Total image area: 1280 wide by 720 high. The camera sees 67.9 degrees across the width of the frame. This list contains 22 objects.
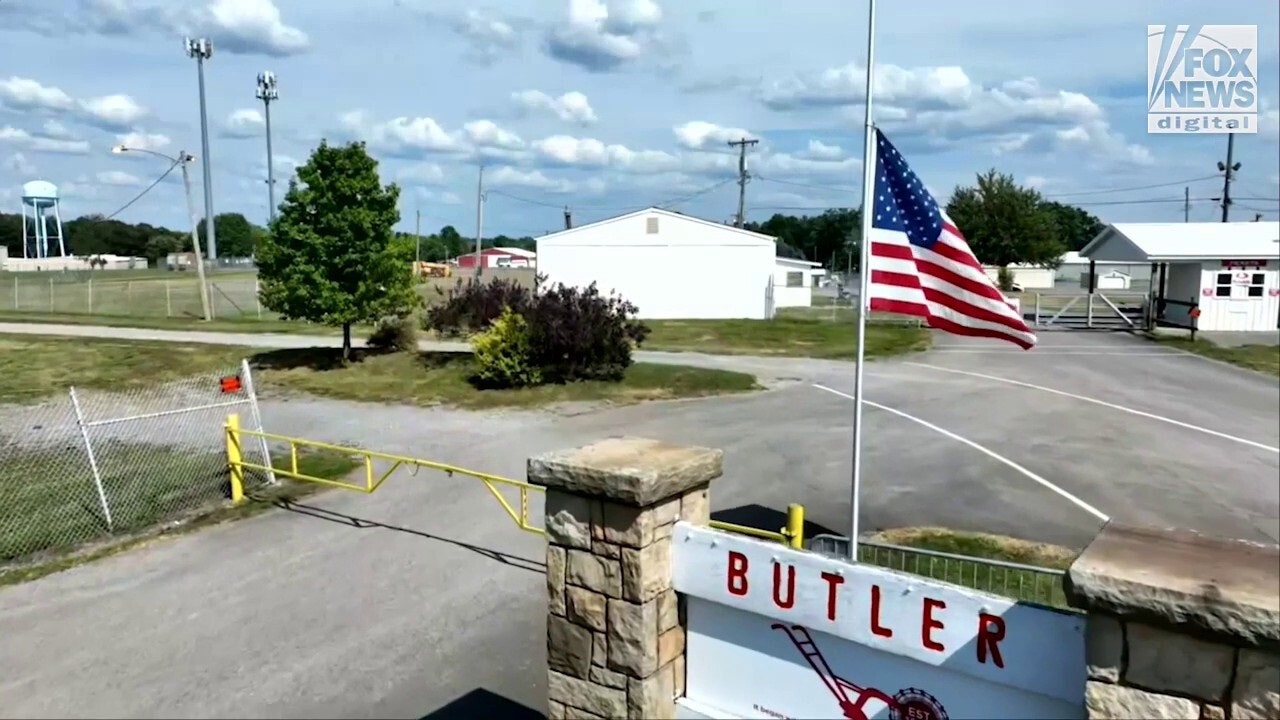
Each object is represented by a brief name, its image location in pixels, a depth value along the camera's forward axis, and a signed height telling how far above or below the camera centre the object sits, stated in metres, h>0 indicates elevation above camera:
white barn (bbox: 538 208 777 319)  39.56 -0.10
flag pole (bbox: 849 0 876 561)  6.83 +0.07
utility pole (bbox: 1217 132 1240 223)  52.33 +5.28
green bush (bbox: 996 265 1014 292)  52.00 -0.87
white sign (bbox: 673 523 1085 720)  3.18 -1.41
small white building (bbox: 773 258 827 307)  48.38 -1.44
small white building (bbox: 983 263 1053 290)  77.00 -1.05
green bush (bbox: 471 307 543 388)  19.45 -1.99
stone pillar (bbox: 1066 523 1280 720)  2.54 -1.00
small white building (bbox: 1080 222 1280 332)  31.52 -0.42
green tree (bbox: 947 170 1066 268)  62.94 +2.58
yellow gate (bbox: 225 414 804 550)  9.18 -2.45
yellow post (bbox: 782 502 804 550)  7.53 -2.08
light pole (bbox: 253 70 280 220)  60.72 +10.65
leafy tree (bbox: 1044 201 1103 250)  113.44 +4.82
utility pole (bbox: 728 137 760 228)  67.51 +6.33
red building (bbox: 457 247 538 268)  89.69 +0.19
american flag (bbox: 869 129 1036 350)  6.70 -0.05
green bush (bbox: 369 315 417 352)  23.94 -1.96
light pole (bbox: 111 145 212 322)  30.48 -0.36
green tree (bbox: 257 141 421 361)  20.91 +0.24
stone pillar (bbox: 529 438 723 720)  4.11 -1.38
